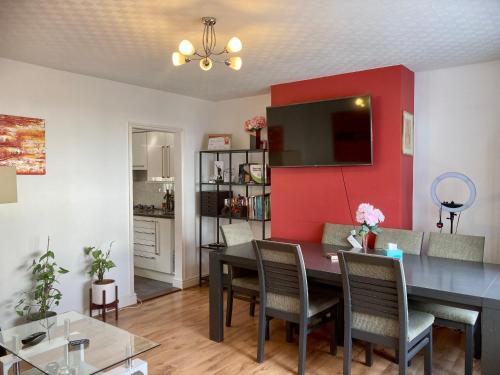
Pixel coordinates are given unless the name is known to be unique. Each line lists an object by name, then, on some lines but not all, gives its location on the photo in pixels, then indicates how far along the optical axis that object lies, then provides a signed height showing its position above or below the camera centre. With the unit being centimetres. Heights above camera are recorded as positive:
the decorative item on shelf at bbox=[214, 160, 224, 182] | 499 +8
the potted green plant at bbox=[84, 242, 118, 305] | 381 -98
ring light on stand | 315 -24
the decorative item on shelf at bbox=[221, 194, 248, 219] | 474 -38
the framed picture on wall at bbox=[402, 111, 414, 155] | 359 +38
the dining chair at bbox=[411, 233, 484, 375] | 260 -91
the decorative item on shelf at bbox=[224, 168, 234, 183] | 492 +2
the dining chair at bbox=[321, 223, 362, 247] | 367 -55
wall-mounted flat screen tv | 362 +42
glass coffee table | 221 -102
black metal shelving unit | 452 -11
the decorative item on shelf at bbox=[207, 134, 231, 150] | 491 +43
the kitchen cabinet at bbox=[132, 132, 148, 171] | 554 +36
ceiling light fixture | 239 +79
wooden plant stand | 379 -123
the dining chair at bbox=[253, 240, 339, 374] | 271 -85
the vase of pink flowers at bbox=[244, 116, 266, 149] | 454 +56
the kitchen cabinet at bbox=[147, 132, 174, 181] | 528 +29
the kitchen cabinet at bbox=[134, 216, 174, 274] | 508 -89
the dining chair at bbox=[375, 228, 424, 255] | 326 -53
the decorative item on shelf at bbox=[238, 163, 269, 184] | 454 +3
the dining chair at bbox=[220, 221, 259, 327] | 344 -91
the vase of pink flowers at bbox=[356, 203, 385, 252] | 301 -32
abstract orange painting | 332 +29
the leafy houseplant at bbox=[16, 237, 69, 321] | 337 -100
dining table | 214 -64
